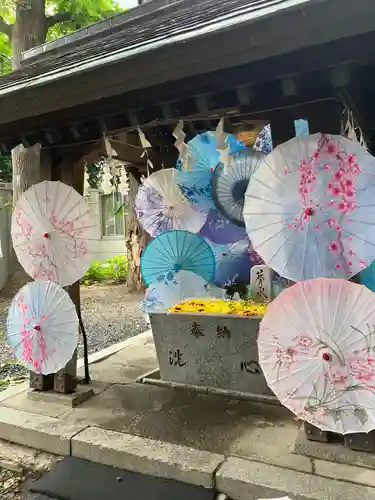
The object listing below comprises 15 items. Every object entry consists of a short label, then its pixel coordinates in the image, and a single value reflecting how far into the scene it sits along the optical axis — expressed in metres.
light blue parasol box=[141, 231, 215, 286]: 5.52
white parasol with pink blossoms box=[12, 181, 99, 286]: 4.12
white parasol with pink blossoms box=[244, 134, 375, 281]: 2.71
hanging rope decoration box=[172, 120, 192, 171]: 3.61
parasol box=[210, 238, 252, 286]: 5.96
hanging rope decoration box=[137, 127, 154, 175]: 3.80
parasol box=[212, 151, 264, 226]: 5.56
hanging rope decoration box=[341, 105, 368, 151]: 2.99
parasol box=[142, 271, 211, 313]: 5.44
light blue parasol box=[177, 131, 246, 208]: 5.87
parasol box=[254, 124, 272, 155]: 5.68
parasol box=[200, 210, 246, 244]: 6.04
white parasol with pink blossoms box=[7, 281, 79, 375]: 4.01
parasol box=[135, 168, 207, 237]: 6.16
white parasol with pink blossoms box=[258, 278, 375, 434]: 2.73
